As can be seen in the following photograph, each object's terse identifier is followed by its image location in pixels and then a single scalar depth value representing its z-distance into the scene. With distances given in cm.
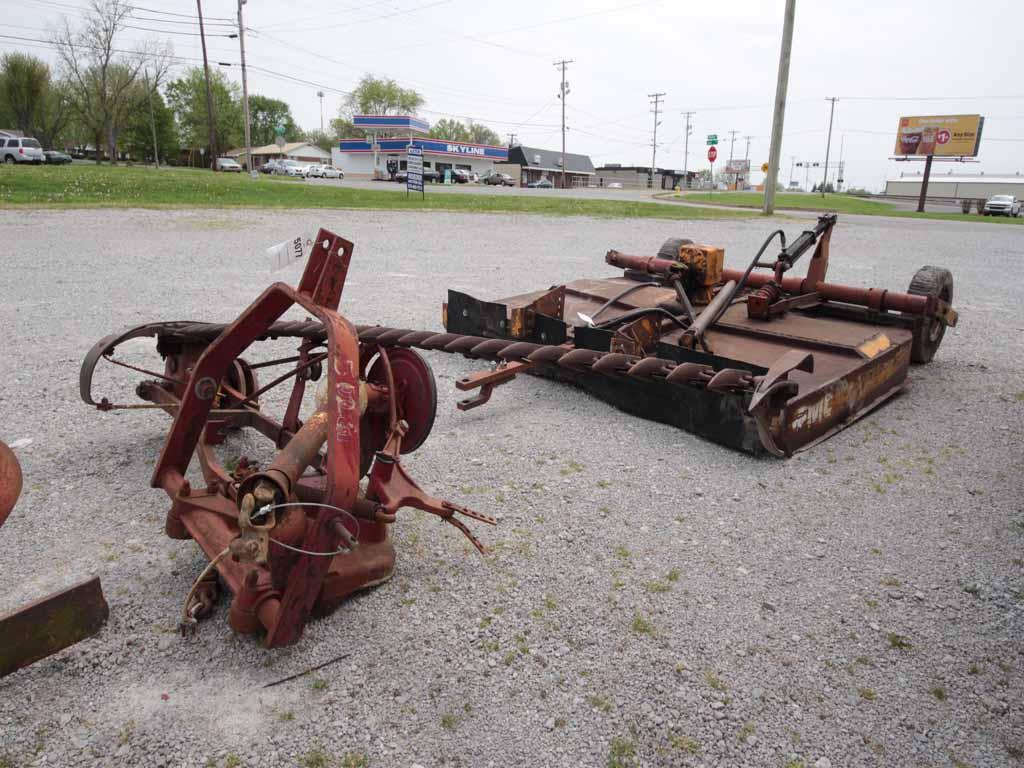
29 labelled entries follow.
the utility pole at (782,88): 2041
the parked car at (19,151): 3700
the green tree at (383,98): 8994
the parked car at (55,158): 4470
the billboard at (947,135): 4488
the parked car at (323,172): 5197
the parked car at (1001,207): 3400
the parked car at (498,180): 5534
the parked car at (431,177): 5286
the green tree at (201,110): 7656
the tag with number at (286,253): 229
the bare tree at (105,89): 5550
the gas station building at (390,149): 6619
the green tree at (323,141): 10156
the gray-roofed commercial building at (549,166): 7631
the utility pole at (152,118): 6229
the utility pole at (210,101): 4253
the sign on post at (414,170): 2128
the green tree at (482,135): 11269
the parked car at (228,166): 5469
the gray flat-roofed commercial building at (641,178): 8572
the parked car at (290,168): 5236
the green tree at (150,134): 6981
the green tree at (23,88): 5550
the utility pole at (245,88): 4208
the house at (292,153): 8259
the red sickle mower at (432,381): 202
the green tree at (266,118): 9581
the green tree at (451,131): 10606
